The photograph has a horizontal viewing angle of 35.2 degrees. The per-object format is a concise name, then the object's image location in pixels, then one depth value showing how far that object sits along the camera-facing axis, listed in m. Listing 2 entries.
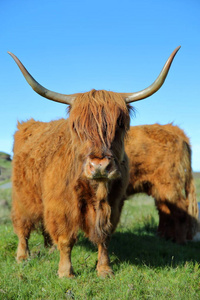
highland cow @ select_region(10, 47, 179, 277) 3.22
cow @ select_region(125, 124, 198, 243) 6.33
